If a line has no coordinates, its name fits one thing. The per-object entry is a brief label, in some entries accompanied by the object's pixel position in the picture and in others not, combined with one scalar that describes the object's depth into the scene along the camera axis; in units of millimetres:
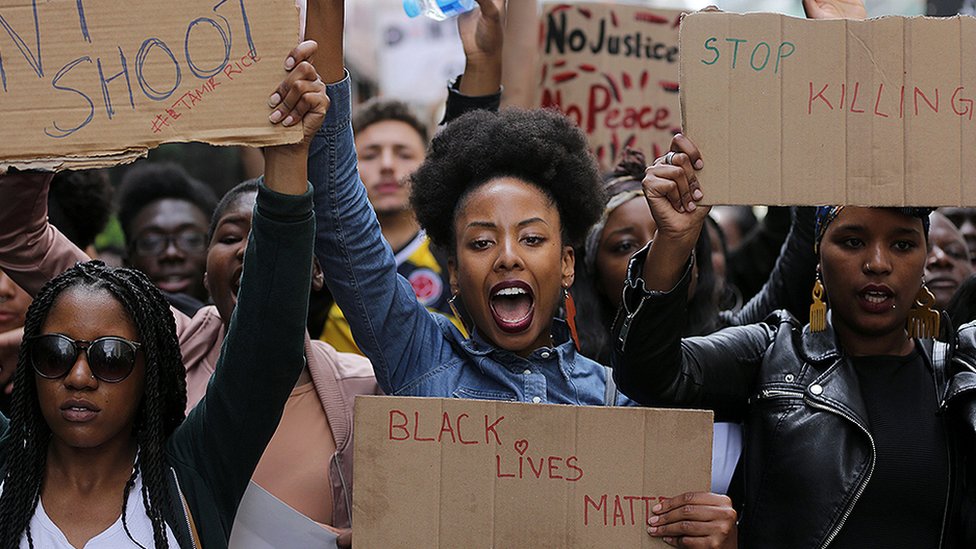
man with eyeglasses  4551
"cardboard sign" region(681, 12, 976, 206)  2479
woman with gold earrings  2531
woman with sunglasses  2422
